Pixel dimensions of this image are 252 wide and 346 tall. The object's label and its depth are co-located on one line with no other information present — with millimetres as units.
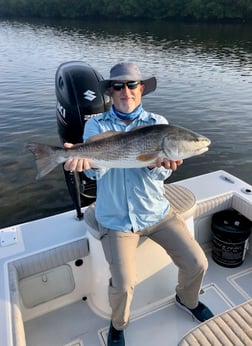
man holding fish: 2875
